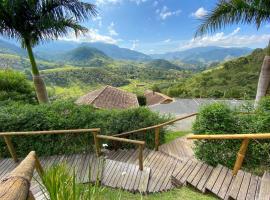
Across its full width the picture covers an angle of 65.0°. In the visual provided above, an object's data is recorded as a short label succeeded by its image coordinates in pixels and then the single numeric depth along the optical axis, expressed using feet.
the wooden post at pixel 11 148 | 18.47
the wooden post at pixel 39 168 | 7.74
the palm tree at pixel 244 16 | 21.12
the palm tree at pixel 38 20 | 23.53
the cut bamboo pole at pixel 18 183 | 3.53
